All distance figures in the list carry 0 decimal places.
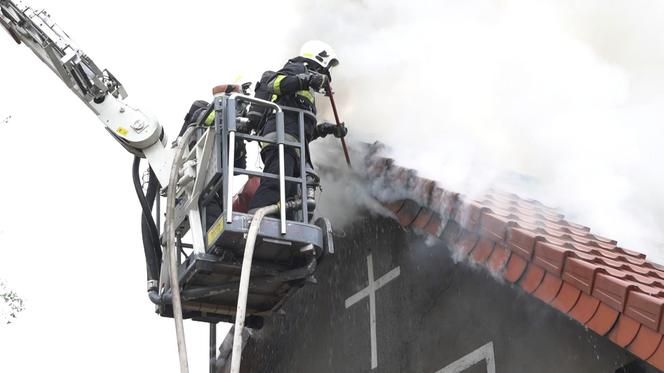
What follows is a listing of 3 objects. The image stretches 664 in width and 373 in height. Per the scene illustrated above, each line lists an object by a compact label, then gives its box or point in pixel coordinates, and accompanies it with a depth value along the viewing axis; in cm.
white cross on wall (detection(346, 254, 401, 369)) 1558
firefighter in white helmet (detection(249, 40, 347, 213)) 1420
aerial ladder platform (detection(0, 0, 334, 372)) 1345
